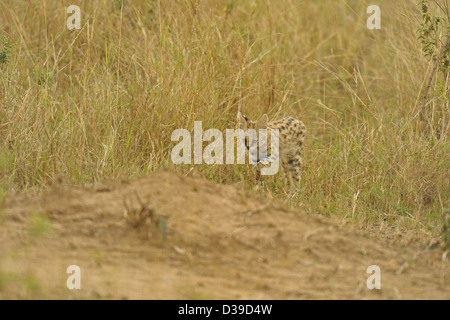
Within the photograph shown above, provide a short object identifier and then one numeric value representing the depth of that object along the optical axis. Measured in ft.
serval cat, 42.24
